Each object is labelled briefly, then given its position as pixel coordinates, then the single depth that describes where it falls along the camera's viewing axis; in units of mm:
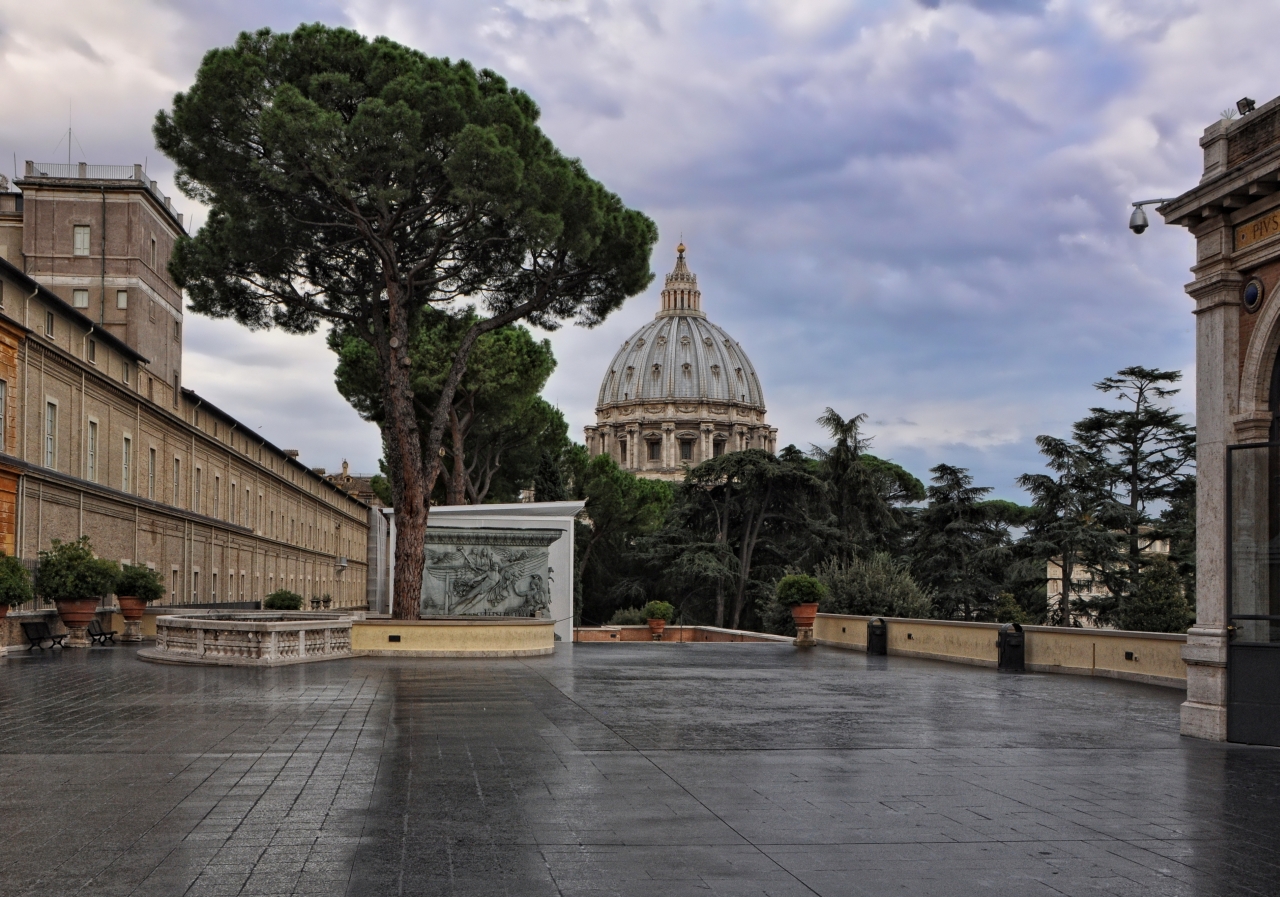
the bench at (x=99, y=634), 25630
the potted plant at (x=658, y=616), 40812
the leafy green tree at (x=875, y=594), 30000
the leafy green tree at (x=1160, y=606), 29359
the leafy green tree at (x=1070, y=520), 36406
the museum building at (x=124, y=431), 25328
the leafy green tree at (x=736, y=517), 54000
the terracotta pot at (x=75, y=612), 24656
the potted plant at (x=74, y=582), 24156
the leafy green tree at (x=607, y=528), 61000
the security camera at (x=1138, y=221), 12363
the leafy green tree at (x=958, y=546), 44031
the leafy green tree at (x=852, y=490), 52562
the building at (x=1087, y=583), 36656
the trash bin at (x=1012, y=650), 20172
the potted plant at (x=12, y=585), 20953
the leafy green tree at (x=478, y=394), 42531
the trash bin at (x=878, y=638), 24891
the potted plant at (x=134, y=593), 26797
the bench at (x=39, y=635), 22891
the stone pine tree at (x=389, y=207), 22016
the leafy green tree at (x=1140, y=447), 38438
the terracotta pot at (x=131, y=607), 26984
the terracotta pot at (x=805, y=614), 29188
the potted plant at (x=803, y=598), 29172
